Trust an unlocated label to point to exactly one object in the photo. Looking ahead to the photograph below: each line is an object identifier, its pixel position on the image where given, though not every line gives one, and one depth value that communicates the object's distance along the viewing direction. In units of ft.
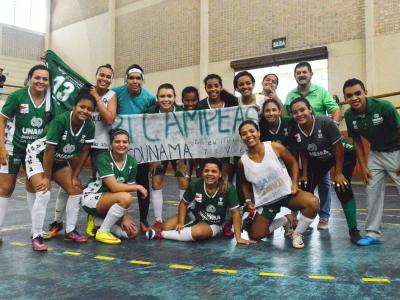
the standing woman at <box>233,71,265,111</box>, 13.37
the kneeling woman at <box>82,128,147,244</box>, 12.27
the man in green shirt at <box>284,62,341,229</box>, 14.32
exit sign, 40.29
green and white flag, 12.61
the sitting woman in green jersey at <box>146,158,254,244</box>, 12.11
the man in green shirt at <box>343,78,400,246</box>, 11.28
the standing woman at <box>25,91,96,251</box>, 11.27
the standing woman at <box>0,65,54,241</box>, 11.29
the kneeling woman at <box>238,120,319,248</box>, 11.90
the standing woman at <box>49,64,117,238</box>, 12.95
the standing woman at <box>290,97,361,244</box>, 12.10
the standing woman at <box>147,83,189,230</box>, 13.96
